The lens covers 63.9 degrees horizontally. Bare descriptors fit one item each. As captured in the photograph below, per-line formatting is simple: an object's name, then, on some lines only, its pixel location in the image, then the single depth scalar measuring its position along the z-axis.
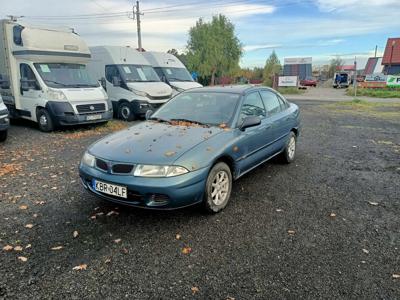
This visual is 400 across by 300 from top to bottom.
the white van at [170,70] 15.74
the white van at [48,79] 9.43
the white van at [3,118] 7.71
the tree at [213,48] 40.62
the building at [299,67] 65.50
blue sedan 3.53
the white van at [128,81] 12.10
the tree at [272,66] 62.78
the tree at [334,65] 79.62
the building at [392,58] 53.59
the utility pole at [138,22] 31.64
